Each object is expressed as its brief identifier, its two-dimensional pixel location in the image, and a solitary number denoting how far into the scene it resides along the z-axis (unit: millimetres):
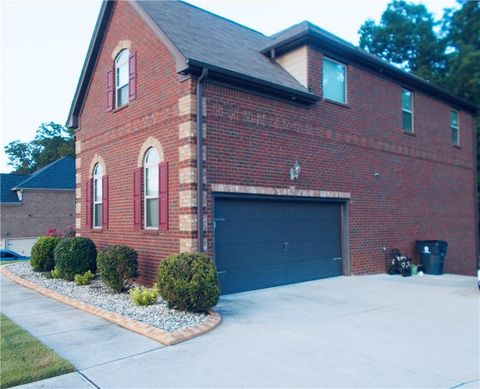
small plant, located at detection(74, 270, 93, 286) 10656
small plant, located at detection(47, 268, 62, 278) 11713
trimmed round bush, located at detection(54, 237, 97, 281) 11250
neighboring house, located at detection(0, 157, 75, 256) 32469
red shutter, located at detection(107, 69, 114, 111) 12477
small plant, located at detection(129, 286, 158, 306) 8055
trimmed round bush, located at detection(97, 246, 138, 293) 9461
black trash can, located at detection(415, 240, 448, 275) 13742
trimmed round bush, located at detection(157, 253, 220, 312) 7207
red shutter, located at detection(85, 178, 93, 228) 13438
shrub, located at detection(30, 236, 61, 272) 13039
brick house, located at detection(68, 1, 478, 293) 9508
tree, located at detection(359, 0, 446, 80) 29947
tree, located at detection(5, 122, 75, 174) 57919
